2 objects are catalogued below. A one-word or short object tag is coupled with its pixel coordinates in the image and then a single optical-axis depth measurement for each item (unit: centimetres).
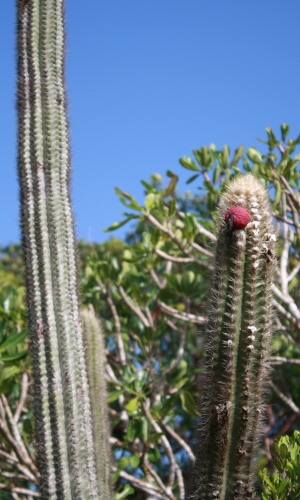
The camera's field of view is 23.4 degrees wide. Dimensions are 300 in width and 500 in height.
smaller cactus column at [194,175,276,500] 231
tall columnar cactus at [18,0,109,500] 263
